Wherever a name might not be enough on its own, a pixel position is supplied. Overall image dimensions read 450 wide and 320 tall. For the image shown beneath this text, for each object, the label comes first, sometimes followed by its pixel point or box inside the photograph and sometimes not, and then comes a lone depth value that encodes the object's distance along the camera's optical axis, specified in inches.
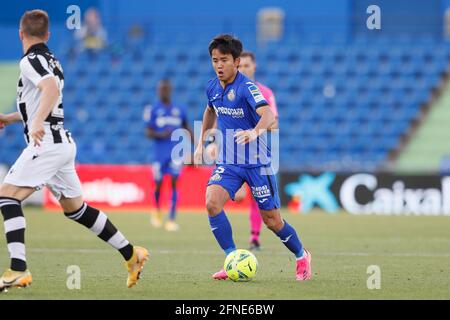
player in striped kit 620.4
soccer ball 705.6
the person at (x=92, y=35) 2295.8
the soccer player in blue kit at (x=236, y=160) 716.0
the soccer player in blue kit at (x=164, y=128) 1403.8
